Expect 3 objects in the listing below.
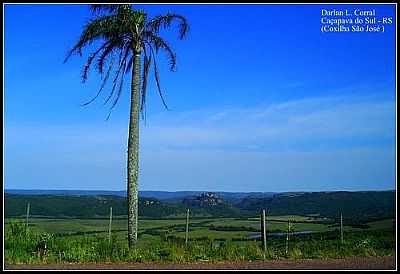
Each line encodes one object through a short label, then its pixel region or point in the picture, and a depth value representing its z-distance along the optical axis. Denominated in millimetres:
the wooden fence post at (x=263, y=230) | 14555
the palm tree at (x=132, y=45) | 15664
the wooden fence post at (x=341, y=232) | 16606
